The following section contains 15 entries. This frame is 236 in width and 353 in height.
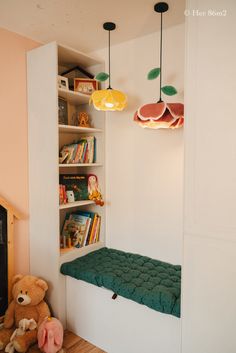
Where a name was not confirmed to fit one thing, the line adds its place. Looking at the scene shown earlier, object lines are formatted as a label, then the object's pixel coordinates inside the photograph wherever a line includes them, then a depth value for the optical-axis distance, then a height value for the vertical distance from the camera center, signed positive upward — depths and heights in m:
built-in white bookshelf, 2.09 +0.01
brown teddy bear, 1.97 -1.08
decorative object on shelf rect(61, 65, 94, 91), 2.49 +0.88
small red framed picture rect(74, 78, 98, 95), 2.37 +0.72
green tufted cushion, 1.64 -0.80
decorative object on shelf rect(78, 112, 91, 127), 2.49 +0.43
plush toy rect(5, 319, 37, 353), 1.89 -1.19
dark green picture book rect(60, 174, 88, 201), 2.39 -0.17
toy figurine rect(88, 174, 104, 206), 2.46 -0.24
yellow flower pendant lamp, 2.00 +0.51
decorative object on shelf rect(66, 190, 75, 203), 2.34 -0.27
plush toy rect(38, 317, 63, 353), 1.84 -1.20
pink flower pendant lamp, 1.76 +0.36
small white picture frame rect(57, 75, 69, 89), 2.18 +0.69
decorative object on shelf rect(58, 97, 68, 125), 2.30 +0.47
